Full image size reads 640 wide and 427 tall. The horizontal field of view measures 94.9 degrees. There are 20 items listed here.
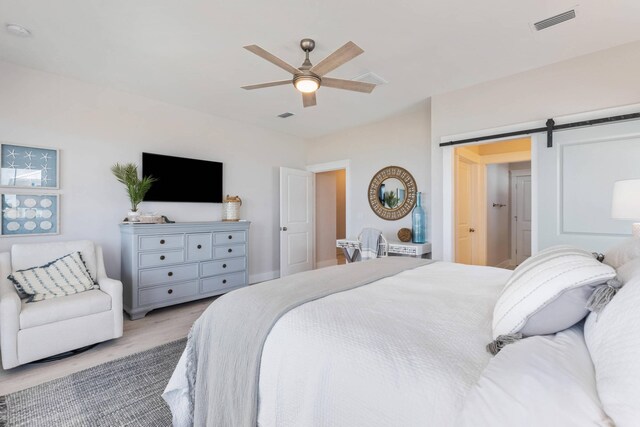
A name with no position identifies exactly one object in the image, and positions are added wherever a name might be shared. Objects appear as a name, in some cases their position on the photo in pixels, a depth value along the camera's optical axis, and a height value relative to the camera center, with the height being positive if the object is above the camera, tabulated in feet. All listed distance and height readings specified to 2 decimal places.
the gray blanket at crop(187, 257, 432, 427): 3.92 -1.95
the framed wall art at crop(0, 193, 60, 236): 9.56 -0.01
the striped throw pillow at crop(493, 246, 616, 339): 2.94 -0.90
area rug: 5.61 -3.91
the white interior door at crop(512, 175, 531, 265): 19.54 -0.22
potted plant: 11.35 +1.14
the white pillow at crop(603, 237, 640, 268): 3.61 -0.53
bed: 2.20 -1.45
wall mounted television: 12.44 +1.58
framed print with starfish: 9.55 +1.59
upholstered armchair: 7.16 -2.69
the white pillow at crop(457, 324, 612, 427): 2.06 -1.36
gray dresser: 10.87 -2.01
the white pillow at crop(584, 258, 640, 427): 1.88 -1.06
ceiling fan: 6.57 +3.48
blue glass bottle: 13.33 -0.59
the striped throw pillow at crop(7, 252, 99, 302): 8.19 -1.92
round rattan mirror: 14.43 +1.00
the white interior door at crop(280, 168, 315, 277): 16.87 -0.46
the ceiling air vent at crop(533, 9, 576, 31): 7.11 +4.78
